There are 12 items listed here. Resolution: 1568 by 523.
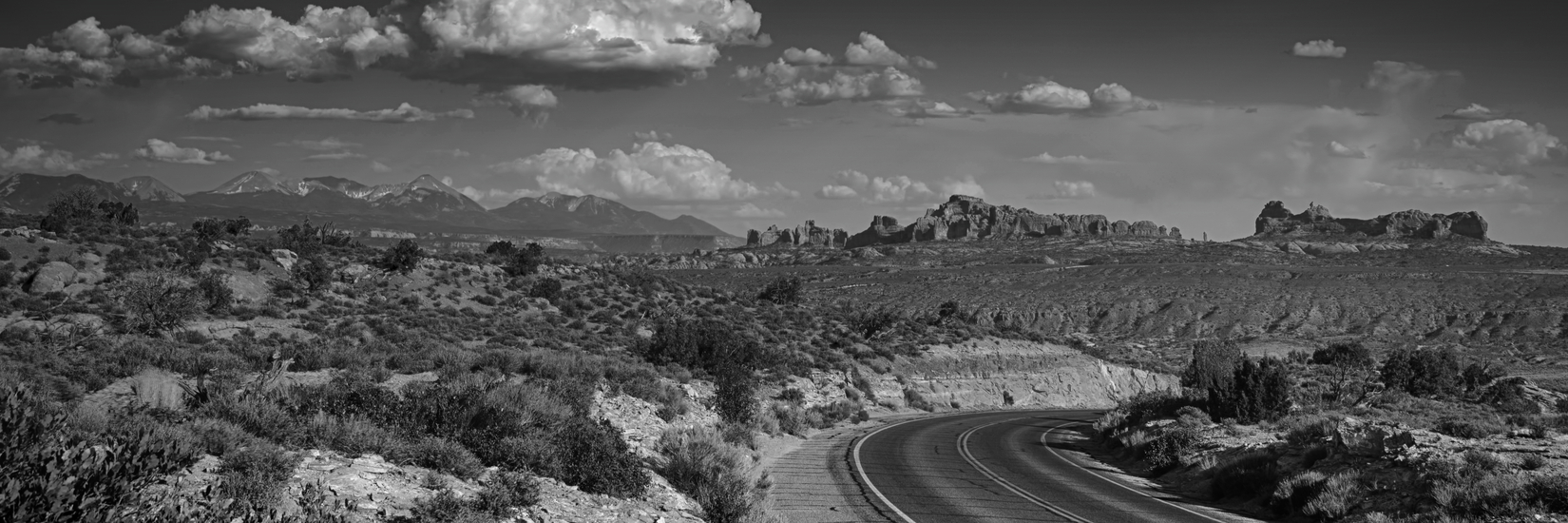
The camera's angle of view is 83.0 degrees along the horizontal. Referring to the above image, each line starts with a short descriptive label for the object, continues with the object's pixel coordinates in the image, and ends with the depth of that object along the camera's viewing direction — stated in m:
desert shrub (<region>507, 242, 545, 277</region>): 51.12
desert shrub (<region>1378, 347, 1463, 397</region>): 38.00
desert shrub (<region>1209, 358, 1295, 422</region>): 25.70
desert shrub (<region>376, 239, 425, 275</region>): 45.19
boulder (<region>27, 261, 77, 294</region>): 31.14
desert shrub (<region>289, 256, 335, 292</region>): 38.81
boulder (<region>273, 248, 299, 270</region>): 42.08
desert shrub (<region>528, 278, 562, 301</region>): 46.56
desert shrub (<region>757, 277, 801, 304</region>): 61.00
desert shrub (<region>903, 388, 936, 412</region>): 42.88
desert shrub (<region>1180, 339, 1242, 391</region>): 29.25
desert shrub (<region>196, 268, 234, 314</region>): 31.89
